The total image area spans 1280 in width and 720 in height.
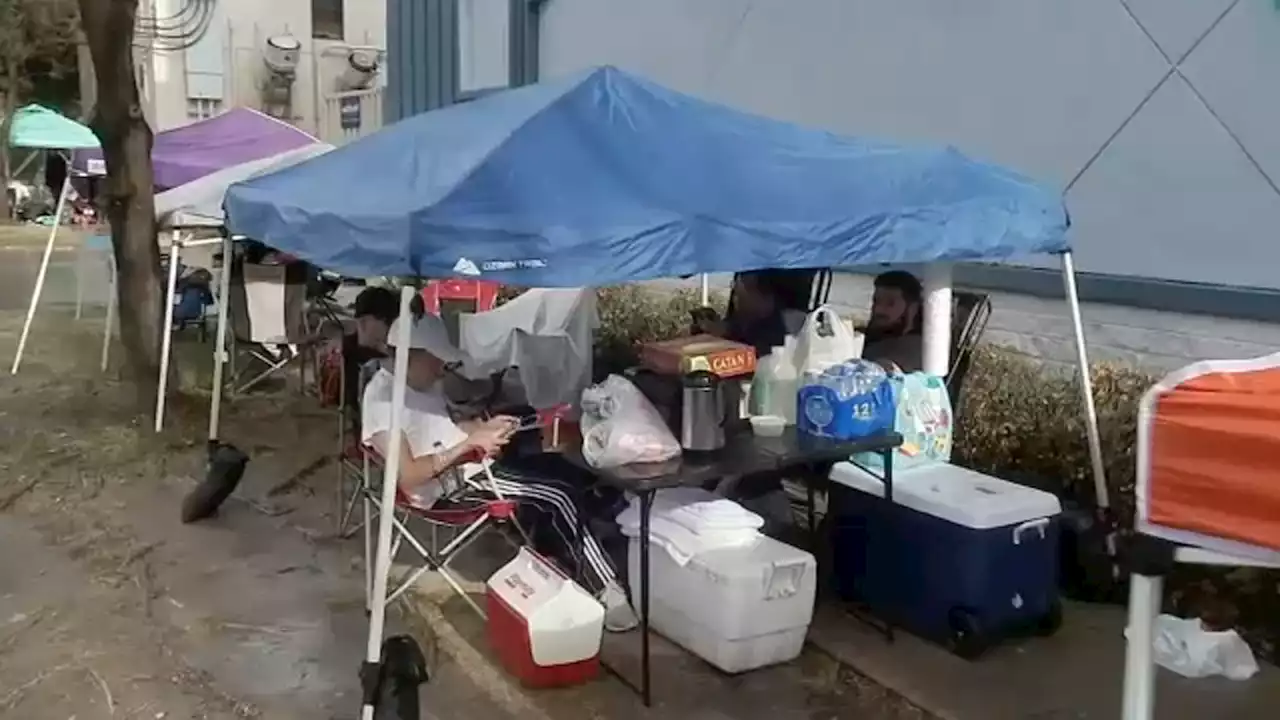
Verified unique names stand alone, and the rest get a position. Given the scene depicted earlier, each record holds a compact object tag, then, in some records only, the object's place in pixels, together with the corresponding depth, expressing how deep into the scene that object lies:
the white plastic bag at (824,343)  4.93
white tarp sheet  5.57
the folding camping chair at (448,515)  4.56
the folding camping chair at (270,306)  8.88
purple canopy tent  9.84
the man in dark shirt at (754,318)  5.95
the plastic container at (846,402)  4.58
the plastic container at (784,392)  4.88
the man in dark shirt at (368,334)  5.73
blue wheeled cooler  4.59
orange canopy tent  2.33
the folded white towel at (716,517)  4.57
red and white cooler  4.34
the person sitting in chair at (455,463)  4.51
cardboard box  4.51
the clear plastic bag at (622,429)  4.27
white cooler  4.38
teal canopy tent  13.63
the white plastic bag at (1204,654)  4.53
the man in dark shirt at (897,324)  5.52
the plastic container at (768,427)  4.73
